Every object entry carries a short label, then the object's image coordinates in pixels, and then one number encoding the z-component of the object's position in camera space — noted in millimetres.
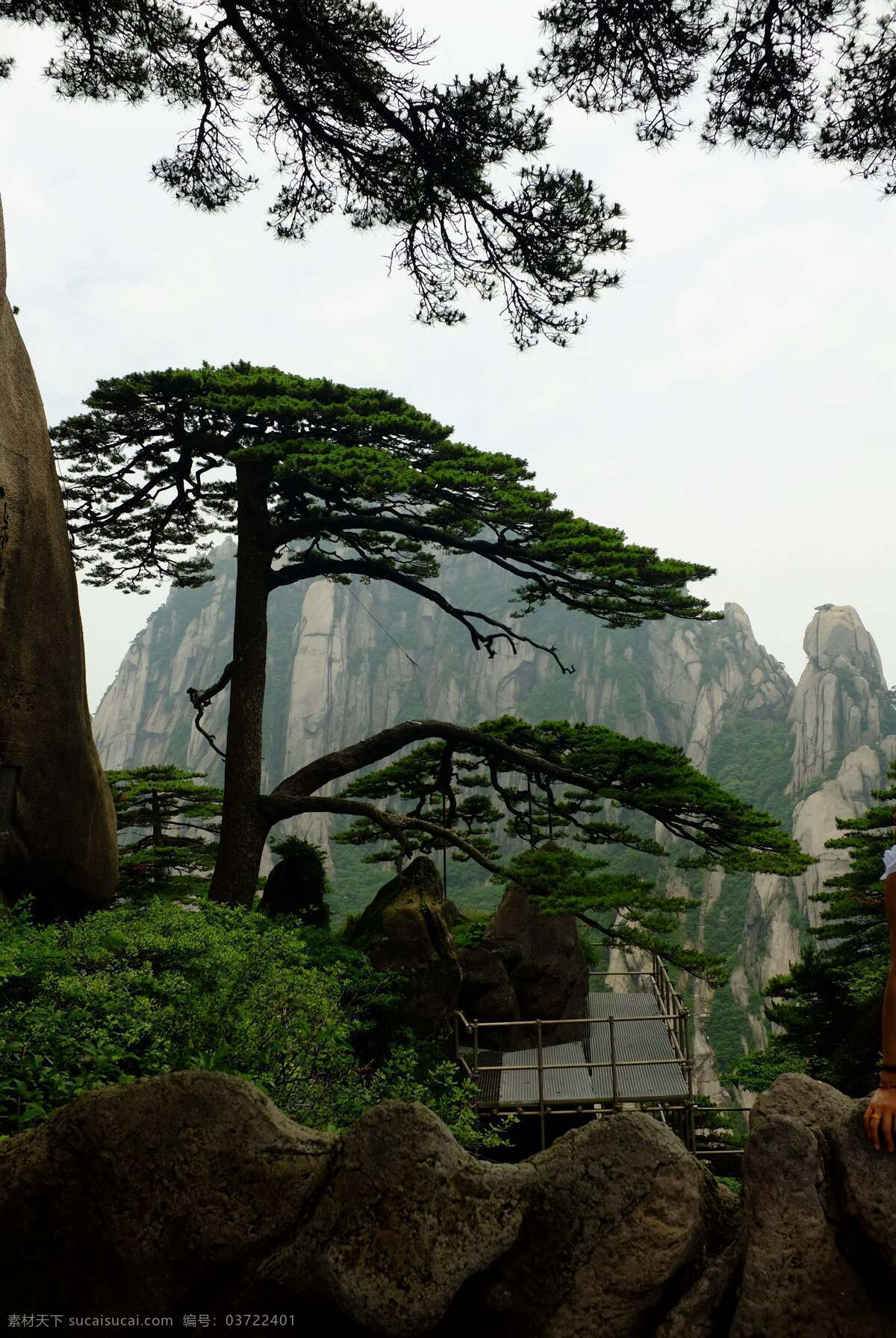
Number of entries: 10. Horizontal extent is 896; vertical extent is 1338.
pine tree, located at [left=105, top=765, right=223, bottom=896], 18047
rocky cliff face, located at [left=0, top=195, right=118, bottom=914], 8148
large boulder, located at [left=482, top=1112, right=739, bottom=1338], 2979
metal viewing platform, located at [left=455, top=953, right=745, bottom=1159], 11258
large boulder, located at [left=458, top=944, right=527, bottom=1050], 13195
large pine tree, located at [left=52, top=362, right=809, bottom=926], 11094
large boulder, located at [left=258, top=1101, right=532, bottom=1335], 2916
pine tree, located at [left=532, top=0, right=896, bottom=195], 5266
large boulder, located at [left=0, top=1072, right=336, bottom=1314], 3115
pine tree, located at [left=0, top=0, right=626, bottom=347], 5664
